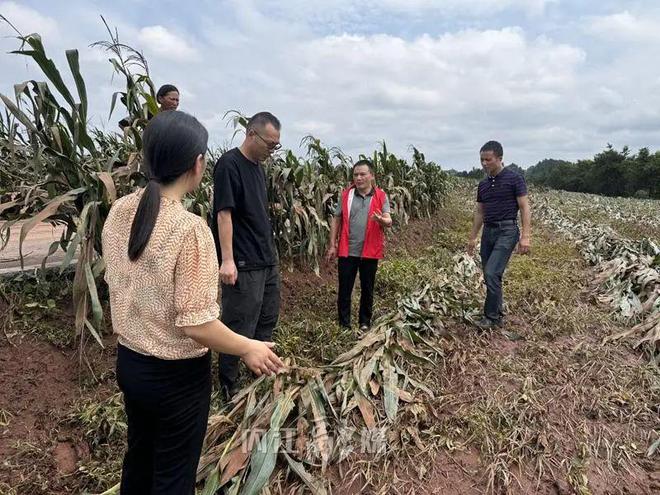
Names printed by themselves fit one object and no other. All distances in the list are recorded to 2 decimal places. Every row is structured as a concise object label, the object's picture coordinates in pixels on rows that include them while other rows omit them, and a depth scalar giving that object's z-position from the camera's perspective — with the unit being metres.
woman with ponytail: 1.24
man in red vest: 3.74
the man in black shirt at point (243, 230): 2.51
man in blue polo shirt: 3.72
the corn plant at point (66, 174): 2.46
